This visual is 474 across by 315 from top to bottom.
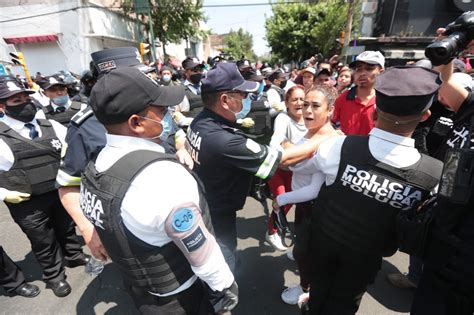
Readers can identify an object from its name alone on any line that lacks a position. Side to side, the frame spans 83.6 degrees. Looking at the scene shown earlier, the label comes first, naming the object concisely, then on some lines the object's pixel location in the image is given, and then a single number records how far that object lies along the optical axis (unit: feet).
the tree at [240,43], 190.82
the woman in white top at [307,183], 6.26
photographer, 3.78
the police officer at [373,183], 4.42
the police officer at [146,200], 3.75
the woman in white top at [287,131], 9.50
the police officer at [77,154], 6.12
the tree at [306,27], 68.39
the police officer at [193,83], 16.63
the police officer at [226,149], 5.85
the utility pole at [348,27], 42.57
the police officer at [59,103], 12.57
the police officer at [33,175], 8.11
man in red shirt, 9.60
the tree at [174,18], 61.36
